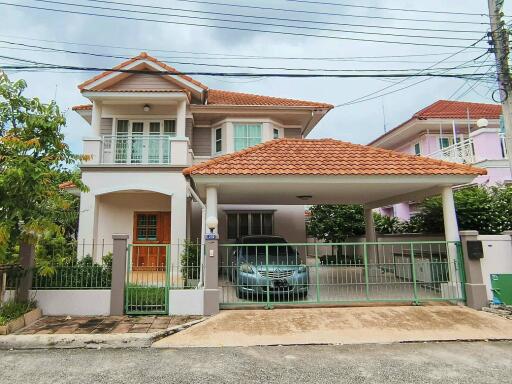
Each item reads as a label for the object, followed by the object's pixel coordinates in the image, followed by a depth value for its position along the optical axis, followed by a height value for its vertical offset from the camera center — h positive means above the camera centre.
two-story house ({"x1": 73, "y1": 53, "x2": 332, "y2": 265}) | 11.75 +4.05
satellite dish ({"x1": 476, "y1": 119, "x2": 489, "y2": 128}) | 12.26 +4.32
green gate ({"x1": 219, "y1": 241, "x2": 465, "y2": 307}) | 8.09 -0.74
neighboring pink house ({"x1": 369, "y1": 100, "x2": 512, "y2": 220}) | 14.34 +6.19
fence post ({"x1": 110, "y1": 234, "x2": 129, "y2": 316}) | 7.35 -0.46
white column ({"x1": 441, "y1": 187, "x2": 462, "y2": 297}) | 8.28 +0.09
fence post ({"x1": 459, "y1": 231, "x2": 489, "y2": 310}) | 7.87 -0.88
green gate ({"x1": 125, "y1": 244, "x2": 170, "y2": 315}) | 7.43 -0.78
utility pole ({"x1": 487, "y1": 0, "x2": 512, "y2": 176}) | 8.20 +4.72
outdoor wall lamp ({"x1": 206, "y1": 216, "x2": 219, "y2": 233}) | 7.92 +0.63
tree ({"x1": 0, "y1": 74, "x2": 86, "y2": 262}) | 6.34 +1.68
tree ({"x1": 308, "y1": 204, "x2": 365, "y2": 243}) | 17.47 +1.21
